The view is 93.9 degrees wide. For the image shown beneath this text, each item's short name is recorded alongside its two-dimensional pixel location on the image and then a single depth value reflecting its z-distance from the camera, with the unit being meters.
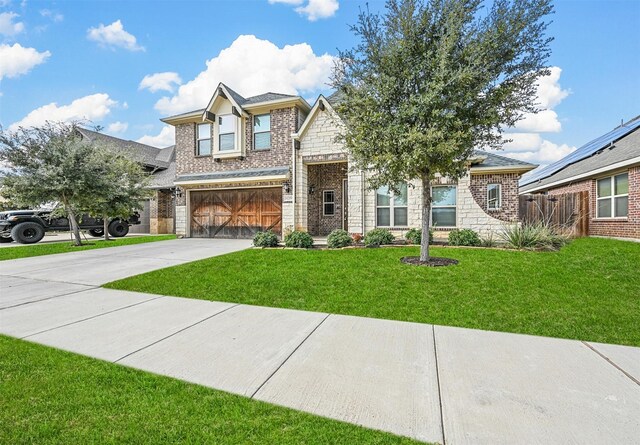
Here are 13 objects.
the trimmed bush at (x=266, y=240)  10.39
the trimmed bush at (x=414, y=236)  10.19
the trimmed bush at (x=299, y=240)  10.09
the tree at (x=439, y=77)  5.96
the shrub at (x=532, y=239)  8.95
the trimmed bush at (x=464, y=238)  9.55
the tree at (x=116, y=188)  12.31
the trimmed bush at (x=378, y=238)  9.77
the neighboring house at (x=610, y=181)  10.72
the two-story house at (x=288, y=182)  11.04
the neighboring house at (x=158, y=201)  18.80
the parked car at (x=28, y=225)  13.29
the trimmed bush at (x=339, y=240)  9.88
